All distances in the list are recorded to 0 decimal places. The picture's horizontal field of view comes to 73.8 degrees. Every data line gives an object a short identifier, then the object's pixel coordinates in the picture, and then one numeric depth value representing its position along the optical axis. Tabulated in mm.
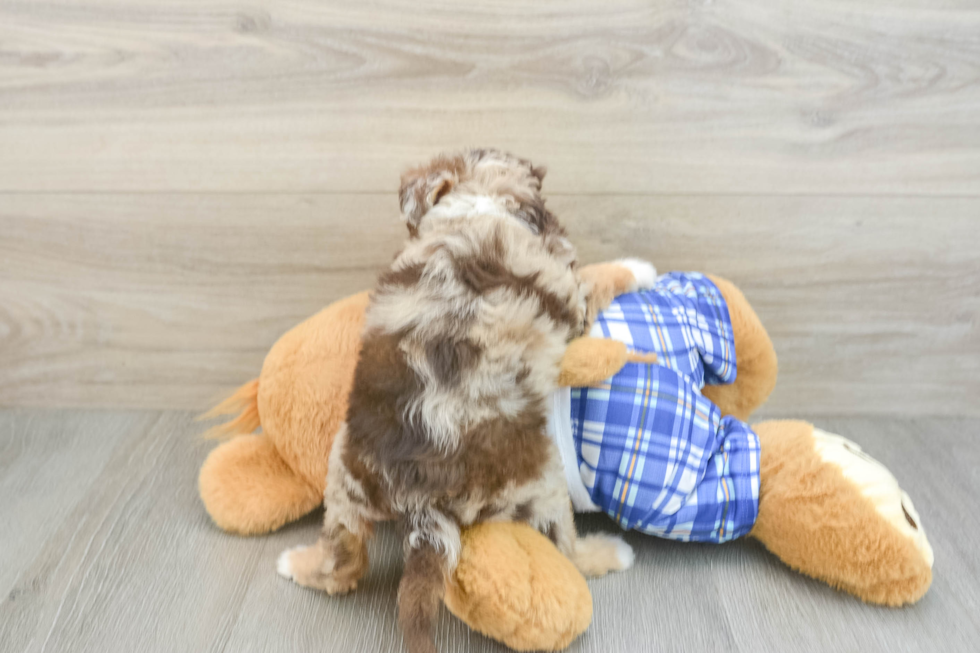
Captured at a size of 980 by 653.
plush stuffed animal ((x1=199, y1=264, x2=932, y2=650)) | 695
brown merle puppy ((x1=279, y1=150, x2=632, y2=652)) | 661
